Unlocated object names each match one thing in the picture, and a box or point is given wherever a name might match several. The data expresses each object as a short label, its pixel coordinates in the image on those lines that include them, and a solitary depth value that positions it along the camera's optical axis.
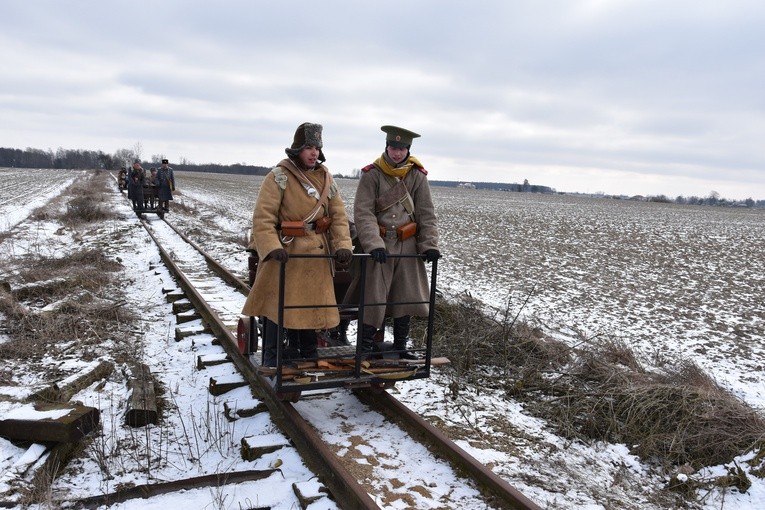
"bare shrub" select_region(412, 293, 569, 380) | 5.56
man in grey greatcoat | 4.19
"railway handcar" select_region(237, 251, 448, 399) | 3.82
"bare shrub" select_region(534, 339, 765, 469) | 3.99
